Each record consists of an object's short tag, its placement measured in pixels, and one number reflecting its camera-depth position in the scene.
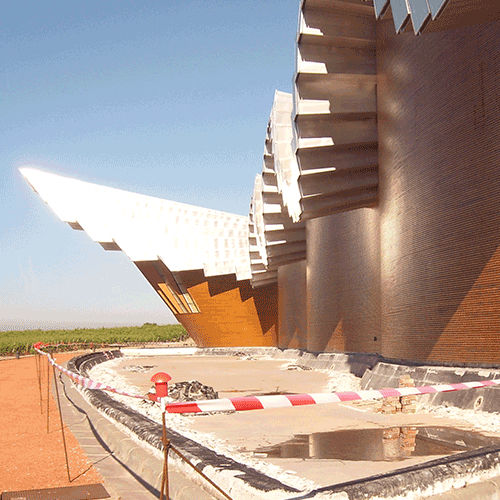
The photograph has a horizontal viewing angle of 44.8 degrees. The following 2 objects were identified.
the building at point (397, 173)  10.62
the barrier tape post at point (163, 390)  3.85
